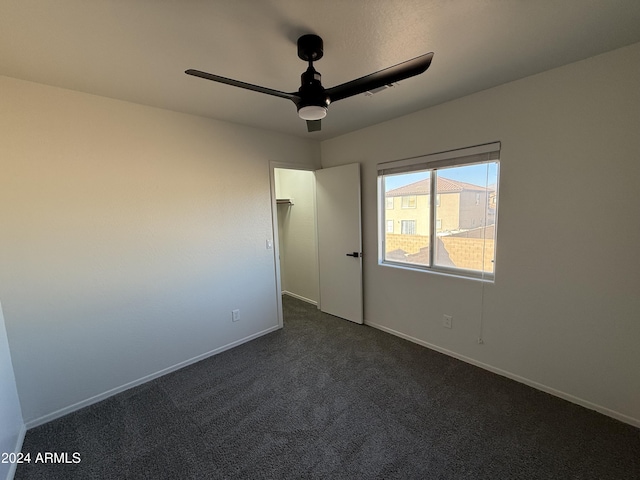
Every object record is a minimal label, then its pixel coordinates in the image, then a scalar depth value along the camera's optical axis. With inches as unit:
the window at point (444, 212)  91.8
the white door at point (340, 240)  130.5
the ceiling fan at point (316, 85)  52.5
